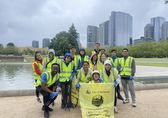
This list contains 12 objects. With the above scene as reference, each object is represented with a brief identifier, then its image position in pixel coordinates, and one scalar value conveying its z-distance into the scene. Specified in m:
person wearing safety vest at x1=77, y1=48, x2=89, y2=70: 3.57
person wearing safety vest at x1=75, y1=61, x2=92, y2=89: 3.29
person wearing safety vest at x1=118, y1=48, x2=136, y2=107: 3.73
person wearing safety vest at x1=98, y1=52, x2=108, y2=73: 3.56
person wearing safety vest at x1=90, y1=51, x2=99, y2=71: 3.48
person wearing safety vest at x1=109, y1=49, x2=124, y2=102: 3.83
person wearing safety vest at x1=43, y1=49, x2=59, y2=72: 3.43
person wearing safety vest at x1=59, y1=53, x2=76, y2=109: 3.39
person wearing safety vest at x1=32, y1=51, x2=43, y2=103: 3.50
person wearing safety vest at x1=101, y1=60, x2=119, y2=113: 3.31
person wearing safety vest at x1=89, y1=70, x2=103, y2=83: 3.10
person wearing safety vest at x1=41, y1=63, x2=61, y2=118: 3.09
